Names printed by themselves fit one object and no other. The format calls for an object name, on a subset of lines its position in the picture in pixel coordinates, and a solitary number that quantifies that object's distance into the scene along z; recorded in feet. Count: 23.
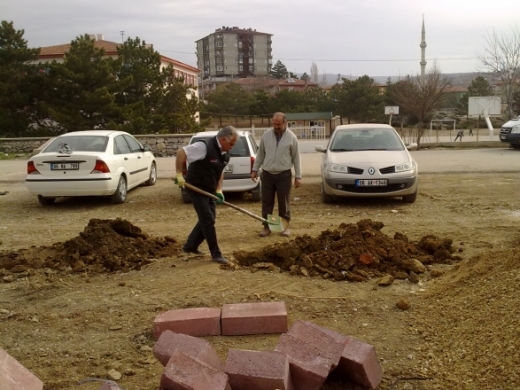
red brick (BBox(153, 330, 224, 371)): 11.35
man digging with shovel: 20.36
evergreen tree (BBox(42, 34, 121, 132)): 106.52
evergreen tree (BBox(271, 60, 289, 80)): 347.69
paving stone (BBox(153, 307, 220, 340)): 14.16
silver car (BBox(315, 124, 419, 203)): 32.99
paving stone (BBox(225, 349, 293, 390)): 10.55
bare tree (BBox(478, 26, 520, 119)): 118.01
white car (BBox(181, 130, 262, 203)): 35.58
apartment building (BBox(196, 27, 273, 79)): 409.28
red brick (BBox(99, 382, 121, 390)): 9.87
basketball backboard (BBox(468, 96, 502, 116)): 124.57
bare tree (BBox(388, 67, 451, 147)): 102.47
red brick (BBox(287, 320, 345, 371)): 11.39
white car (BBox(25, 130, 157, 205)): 34.27
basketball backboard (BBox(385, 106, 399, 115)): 99.20
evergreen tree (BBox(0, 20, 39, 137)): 112.37
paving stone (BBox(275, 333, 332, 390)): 10.93
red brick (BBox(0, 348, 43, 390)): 10.07
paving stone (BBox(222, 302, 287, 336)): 14.29
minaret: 220.51
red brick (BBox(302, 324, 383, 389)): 11.28
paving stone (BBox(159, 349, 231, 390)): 10.18
